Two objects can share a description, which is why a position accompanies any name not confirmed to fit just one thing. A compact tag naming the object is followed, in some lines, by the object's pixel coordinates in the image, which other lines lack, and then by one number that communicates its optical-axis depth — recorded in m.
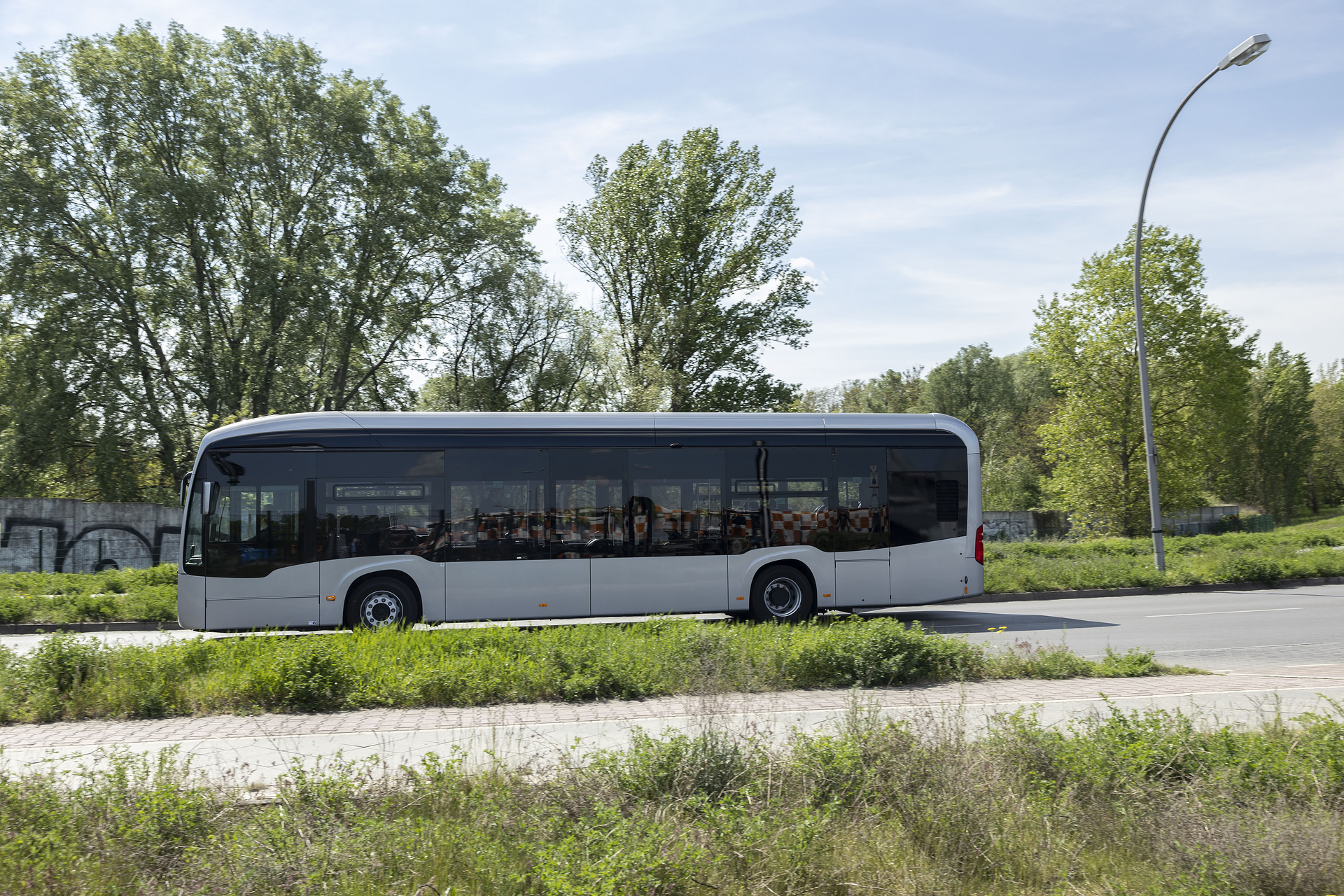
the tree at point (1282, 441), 62.94
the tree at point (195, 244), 27.17
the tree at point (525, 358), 36.16
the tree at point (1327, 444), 68.69
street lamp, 19.94
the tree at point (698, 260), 37.47
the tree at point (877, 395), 71.38
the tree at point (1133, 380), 35.88
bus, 12.17
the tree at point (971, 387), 66.75
